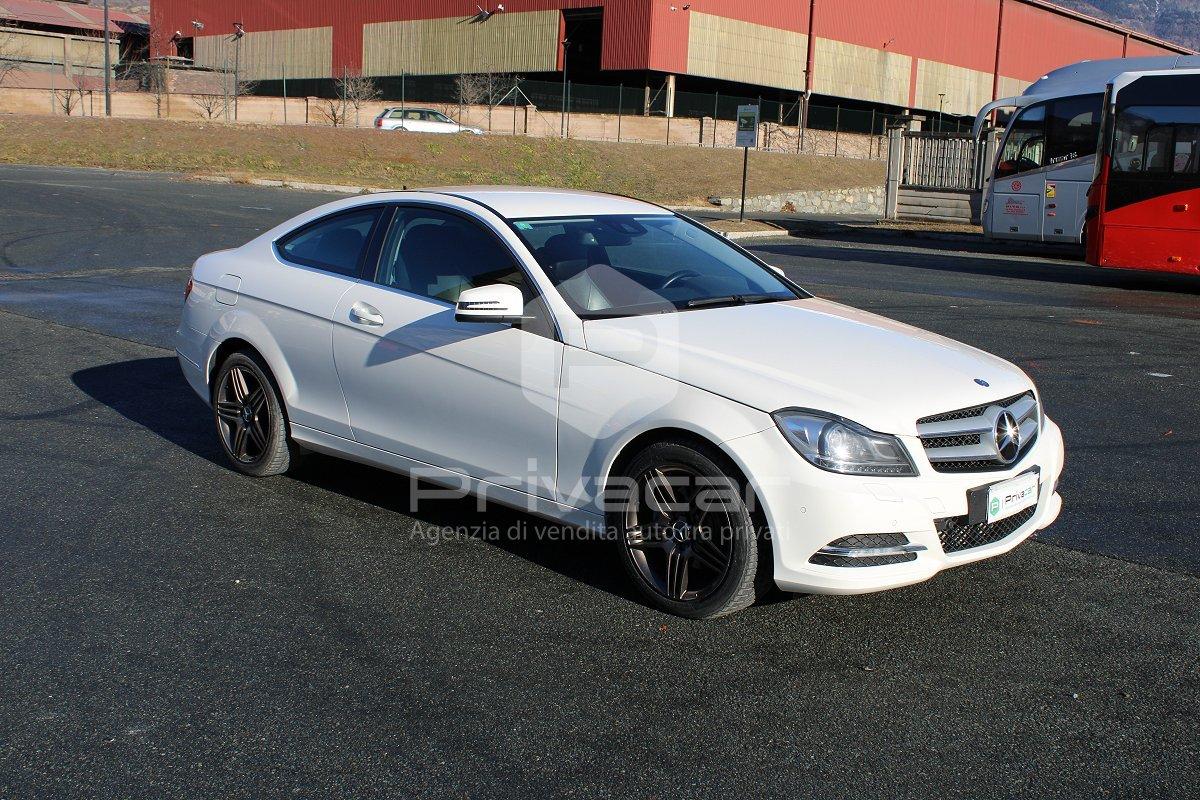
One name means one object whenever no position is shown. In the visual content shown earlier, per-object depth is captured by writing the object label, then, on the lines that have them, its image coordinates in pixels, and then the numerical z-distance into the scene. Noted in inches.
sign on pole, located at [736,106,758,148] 1091.9
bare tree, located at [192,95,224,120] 2318.8
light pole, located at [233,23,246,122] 2938.0
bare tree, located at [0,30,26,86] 2645.2
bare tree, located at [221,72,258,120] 2401.6
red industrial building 2273.6
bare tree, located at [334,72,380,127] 2247.0
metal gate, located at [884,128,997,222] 1196.5
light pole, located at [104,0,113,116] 2121.1
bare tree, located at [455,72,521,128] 2223.2
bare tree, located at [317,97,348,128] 2230.4
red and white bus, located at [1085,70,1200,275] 679.1
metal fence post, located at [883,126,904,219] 1195.3
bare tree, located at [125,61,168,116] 2326.5
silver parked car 1973.4
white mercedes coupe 169.8
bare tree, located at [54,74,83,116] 2288.4
